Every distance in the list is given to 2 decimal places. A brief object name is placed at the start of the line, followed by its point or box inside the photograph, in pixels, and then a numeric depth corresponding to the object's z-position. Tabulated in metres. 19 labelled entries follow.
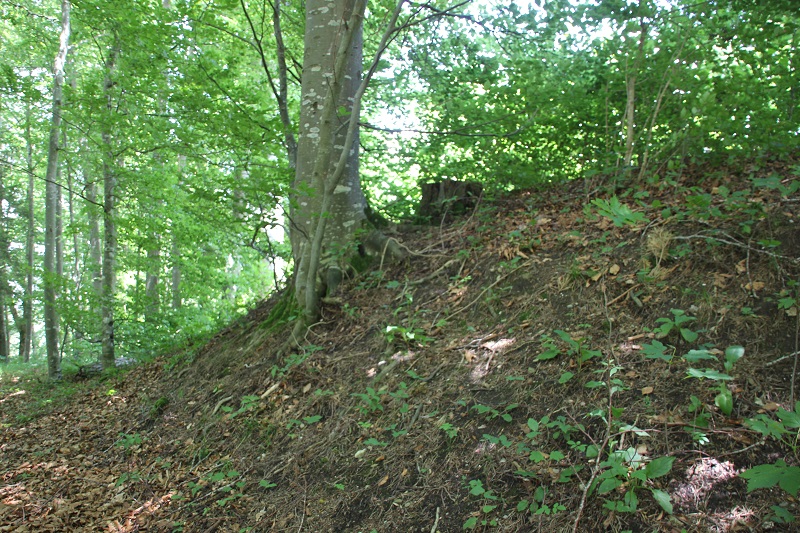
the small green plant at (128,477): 4.14
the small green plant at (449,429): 3.17
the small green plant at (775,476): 1.82
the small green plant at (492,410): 3.18
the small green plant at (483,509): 2.57
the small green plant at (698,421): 2.50
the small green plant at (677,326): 3.05
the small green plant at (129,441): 4.88
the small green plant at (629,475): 2.26
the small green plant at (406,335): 4.29
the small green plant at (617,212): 3.45
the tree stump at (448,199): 6.27
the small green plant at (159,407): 5.45
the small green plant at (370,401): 3.82
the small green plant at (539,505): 2.47
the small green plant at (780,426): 2.10
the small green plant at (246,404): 4.61
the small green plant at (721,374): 2.49
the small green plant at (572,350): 3.23
